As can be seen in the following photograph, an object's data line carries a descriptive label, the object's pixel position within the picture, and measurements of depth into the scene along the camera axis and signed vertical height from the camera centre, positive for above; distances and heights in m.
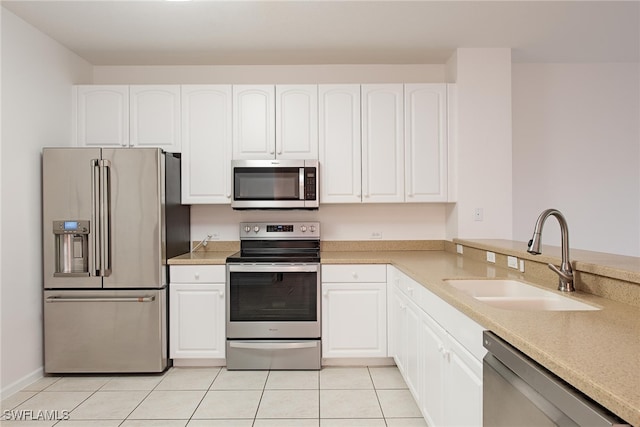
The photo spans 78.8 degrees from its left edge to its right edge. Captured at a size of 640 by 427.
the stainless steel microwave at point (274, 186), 3.10 +0.19
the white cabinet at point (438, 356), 1.41 -0.66
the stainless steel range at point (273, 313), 2.88 -0.77
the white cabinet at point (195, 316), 2.91 -0.79
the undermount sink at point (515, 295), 1.60 -0.40
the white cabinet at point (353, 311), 2.90 -0.75
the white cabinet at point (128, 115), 3.17 +0.78
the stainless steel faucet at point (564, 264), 1.60 -0.23
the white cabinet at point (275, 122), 3.19 +0.73
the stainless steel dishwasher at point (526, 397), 0.80 -0.45
